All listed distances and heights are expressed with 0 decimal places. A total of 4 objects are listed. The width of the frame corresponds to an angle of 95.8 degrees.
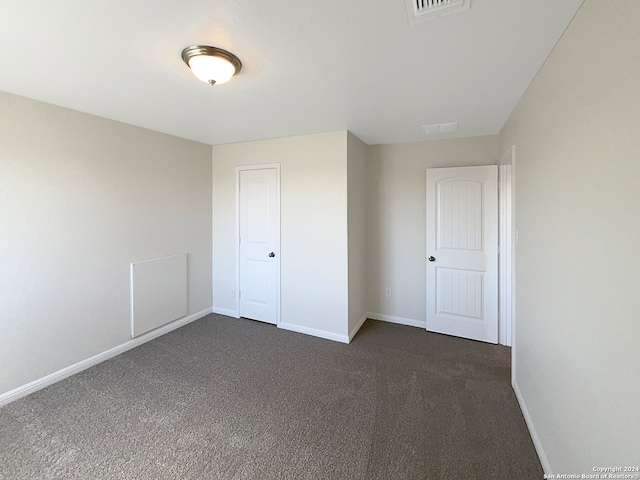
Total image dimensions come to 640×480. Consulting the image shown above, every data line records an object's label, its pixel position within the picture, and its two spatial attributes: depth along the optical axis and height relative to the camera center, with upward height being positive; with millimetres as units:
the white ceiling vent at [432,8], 1259 +1028
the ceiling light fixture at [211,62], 1605 +1013
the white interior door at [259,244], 3779 -82
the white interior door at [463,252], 3330 -166
